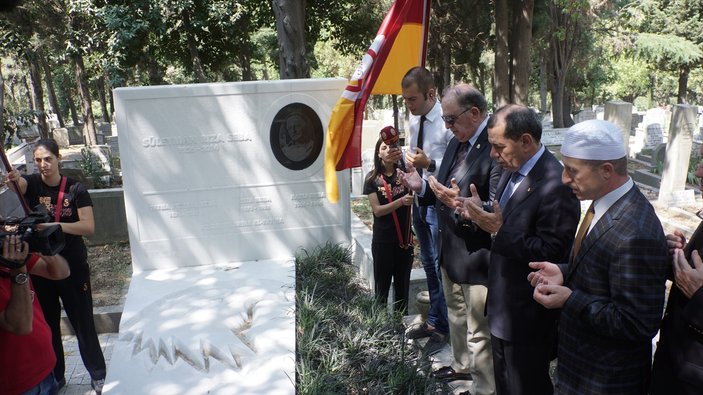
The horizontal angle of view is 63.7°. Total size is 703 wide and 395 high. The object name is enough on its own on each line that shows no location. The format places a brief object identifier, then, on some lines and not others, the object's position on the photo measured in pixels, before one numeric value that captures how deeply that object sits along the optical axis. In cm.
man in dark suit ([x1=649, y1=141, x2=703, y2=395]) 225
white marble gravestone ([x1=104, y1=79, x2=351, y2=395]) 489
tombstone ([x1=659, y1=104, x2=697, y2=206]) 1018
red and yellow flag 507
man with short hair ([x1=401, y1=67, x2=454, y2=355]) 440
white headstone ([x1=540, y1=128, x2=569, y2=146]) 1781
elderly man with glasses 356
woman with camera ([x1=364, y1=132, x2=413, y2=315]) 462
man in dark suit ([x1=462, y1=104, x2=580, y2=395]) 288
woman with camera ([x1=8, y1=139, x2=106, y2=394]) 420
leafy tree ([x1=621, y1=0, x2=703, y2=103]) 2217
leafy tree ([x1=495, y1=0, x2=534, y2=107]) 1270
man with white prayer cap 228
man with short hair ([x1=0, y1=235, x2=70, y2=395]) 242
